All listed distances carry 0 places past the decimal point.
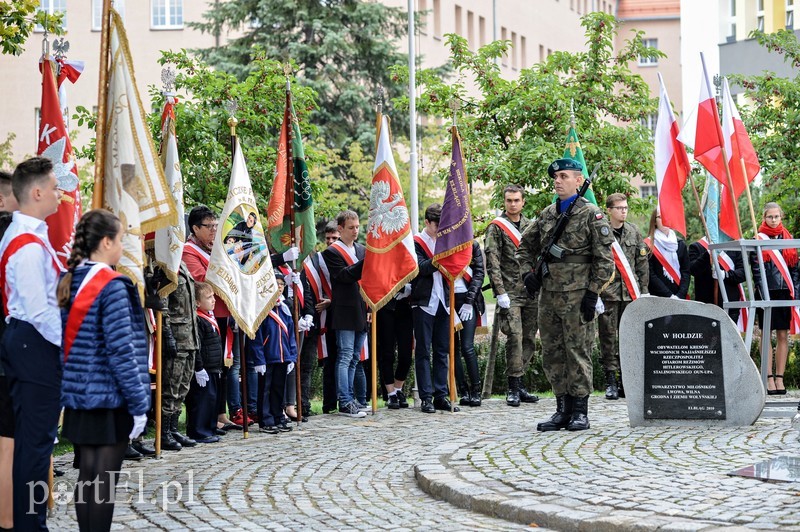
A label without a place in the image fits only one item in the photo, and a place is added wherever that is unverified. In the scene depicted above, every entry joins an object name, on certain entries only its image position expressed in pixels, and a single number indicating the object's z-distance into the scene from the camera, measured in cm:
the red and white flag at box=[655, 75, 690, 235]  1251
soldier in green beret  1106
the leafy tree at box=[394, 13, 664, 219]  1969
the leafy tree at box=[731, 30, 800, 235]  1998
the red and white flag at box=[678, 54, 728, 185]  1268
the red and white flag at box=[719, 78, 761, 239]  1309
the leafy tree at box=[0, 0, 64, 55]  1316
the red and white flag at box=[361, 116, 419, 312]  1331
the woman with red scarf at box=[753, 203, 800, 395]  1481
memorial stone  1096
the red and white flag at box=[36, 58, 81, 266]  884
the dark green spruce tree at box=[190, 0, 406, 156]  3450
